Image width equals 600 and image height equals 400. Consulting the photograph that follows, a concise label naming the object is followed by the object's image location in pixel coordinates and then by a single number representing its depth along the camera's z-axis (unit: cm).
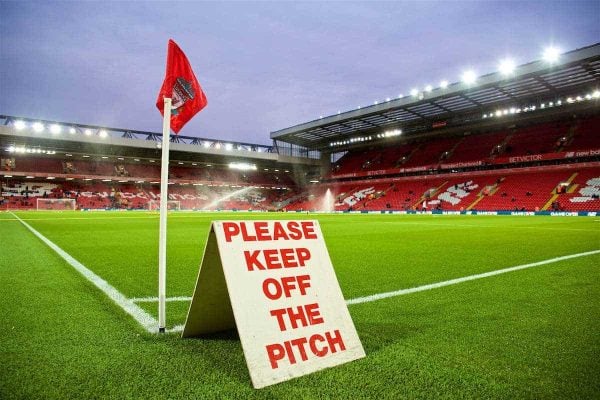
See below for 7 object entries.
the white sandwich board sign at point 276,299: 211
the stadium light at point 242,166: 5987
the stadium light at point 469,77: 3078
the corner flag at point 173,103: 293
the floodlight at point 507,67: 2818
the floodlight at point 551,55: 2581
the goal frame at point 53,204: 4550
